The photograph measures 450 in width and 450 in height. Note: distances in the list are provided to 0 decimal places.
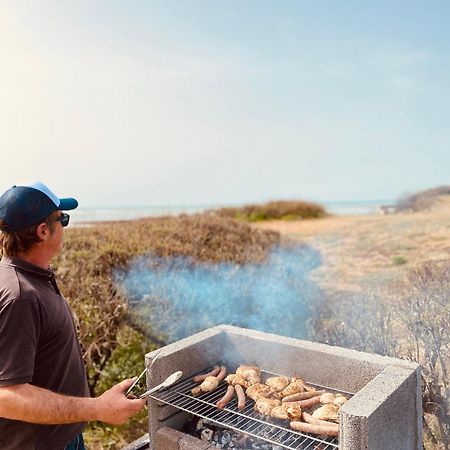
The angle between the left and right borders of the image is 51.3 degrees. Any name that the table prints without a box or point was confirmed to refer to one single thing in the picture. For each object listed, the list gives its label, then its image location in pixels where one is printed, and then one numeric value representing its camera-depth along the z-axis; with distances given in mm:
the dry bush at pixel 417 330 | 3905
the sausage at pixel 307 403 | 3035
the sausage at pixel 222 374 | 3537
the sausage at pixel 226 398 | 3137
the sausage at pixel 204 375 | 3529
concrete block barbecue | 2496
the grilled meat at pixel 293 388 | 3209
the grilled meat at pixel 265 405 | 3029
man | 2150
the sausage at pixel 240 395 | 3135
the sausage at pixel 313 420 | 2775
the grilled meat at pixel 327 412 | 2846
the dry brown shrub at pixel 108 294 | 5781
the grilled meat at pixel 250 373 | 3438
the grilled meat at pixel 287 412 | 2936
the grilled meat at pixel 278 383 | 3330
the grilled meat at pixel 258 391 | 3201
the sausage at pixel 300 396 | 3104
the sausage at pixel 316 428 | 2723
